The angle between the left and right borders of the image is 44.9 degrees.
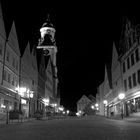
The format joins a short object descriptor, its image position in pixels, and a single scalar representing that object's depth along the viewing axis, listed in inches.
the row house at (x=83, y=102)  4414.7
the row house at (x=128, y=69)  1027.2
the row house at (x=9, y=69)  963.6
